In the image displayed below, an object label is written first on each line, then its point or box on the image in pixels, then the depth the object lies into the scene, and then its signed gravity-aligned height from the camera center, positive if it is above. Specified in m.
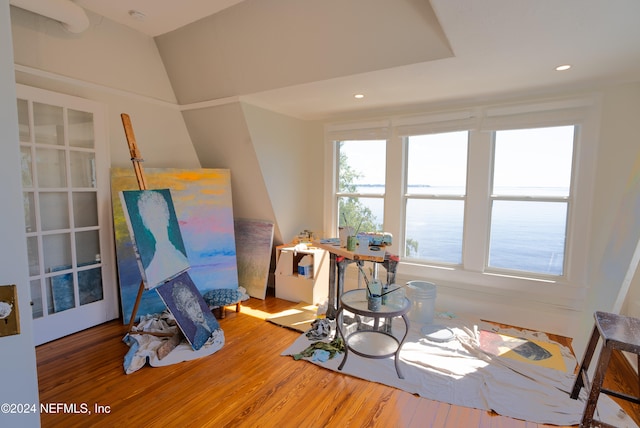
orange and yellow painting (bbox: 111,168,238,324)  3.05 -0.47
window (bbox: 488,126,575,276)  3.05 -0.06
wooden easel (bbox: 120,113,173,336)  2.63 +0.29
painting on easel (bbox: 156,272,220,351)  2.59 -1.09
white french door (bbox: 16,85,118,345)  2.54 -0.25
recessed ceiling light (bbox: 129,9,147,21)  2.49 +1.41
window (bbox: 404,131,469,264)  3.52 -0.06
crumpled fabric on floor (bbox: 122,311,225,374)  2.44 -1.37
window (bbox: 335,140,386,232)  3.96 +0.09
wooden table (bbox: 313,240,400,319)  2.62 -0.67
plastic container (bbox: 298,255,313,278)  3.75 -0.97
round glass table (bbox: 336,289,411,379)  2.30 -1.27
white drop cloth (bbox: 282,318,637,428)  1.98 -1.40
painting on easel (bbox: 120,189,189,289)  2.47 -0.42
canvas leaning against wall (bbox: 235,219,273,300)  3.98 -0.88
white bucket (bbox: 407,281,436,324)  3.20 -1.19
